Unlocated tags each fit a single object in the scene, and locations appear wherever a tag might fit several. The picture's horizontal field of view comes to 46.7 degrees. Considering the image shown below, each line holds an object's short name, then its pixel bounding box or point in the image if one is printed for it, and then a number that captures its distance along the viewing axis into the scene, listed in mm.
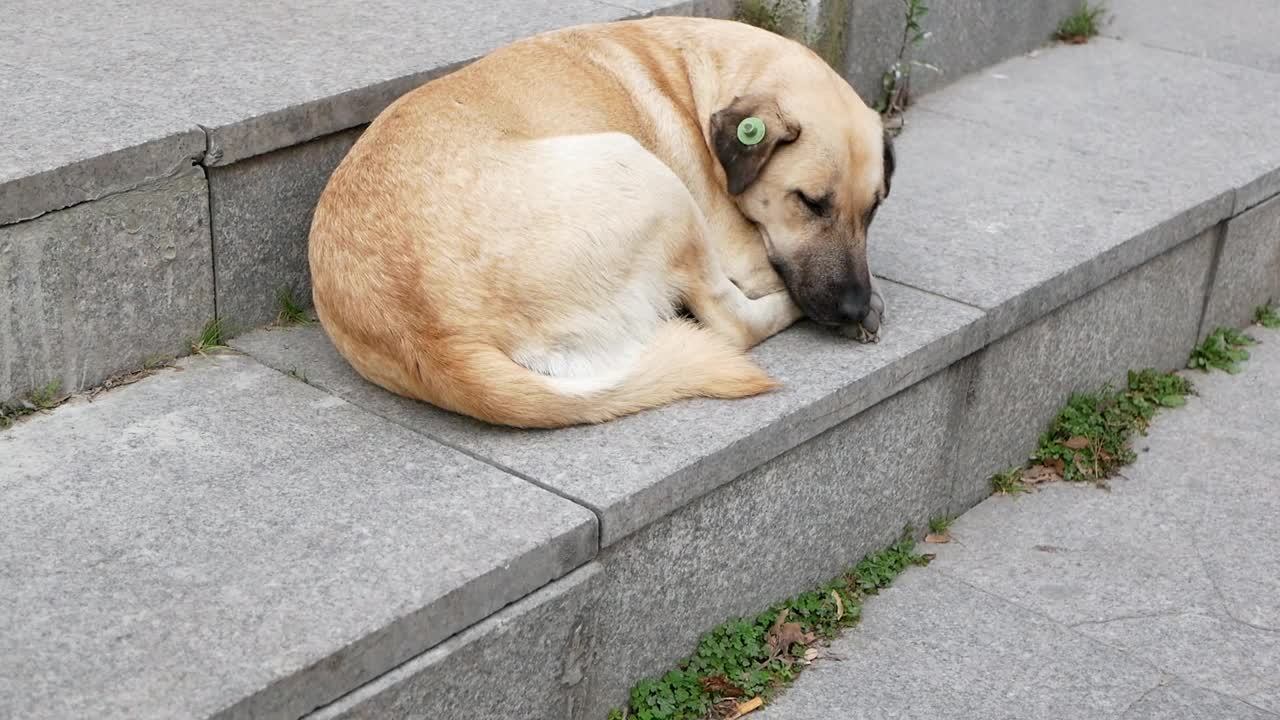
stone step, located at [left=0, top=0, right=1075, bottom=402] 3471
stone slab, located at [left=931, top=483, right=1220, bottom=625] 4105
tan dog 3367
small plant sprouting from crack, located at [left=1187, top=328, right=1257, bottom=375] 5512
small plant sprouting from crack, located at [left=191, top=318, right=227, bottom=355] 3844
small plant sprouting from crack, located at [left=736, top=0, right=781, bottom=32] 5516
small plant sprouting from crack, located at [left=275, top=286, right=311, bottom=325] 4039
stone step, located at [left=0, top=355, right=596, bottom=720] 2572
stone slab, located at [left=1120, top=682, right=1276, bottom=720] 3637
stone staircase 2773
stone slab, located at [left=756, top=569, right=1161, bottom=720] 3600
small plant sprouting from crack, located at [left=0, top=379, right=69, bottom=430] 3447
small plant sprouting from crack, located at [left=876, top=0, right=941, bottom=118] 5953
